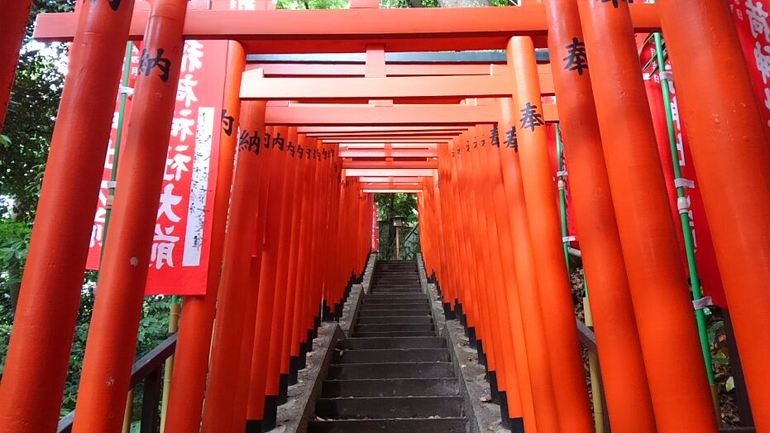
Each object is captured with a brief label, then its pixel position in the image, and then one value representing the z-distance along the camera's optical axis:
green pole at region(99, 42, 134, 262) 3.05
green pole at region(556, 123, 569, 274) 4.44
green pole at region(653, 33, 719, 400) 2.38
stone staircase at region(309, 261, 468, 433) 4.64
